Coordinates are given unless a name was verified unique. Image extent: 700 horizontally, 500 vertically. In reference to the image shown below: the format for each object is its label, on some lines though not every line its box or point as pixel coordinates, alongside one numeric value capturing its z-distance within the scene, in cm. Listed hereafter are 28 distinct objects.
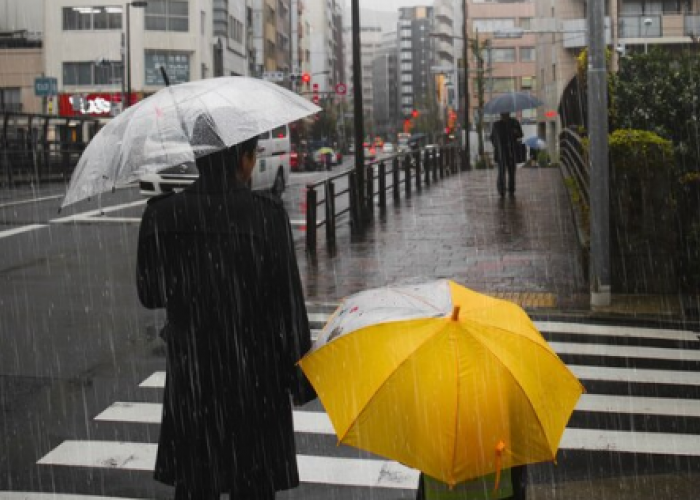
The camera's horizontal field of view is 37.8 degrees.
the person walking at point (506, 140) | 2080
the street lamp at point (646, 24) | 5022
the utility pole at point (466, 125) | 4091
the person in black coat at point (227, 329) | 334
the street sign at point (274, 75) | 4800
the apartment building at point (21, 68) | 5994
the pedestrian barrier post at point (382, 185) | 2093
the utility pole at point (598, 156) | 1045
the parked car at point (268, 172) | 2252
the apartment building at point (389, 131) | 18650
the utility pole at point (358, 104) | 1797
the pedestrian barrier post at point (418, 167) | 2686
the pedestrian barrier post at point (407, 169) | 2511
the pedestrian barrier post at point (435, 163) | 3072
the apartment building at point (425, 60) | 19021
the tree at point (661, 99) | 1859
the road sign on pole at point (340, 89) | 4168
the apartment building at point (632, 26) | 5066
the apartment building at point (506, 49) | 10138
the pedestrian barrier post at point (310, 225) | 1472
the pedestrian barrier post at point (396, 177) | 2292
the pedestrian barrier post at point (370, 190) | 1894
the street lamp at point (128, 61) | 5235
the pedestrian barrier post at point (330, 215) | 1568
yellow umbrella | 273
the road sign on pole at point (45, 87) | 4930
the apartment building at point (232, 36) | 6438
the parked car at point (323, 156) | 5284
